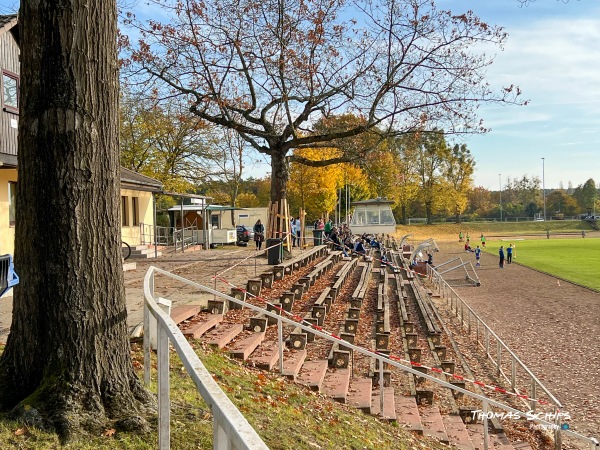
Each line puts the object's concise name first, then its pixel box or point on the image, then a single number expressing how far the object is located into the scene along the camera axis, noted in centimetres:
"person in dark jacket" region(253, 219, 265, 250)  2855
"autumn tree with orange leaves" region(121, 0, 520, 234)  1933
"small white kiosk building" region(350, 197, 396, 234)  4244
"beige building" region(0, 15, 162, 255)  1579
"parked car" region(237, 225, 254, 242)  4272
